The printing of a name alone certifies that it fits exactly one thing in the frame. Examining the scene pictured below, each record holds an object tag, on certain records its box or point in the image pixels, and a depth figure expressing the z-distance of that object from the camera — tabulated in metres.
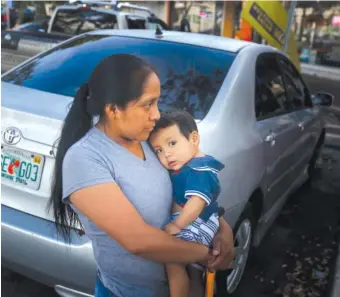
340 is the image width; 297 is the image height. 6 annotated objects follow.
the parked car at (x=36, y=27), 10.49
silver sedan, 2.15
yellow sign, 6.50
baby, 1.33
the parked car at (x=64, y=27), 8.07
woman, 1.17
